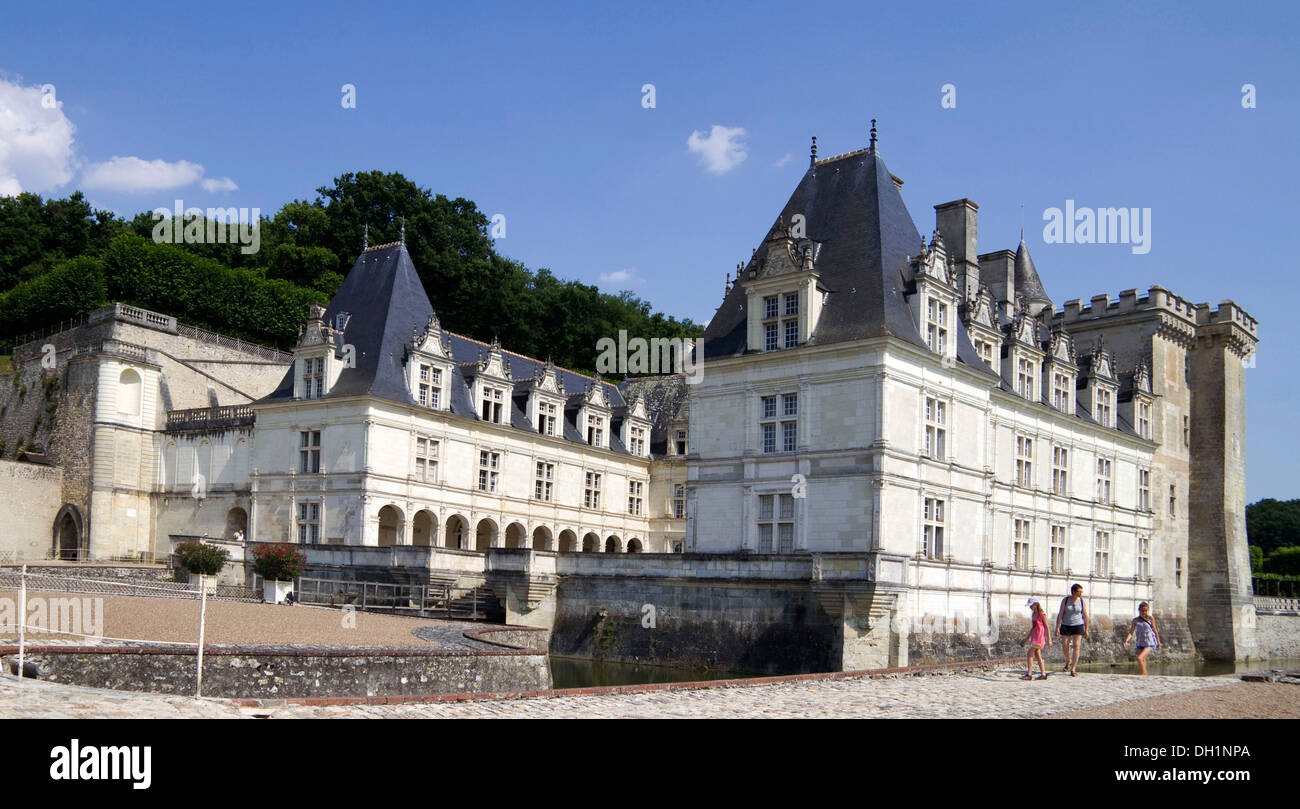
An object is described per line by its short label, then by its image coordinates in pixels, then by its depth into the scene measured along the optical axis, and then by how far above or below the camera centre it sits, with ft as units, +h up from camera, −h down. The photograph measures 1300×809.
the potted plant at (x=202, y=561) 101.96 -5.85
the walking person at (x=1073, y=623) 61.46 -6.21
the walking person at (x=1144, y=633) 64.01 -6.99
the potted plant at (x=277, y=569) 100.12 -6.34
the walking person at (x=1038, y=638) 58.44 -6.72
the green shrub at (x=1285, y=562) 244.63 -11.36
